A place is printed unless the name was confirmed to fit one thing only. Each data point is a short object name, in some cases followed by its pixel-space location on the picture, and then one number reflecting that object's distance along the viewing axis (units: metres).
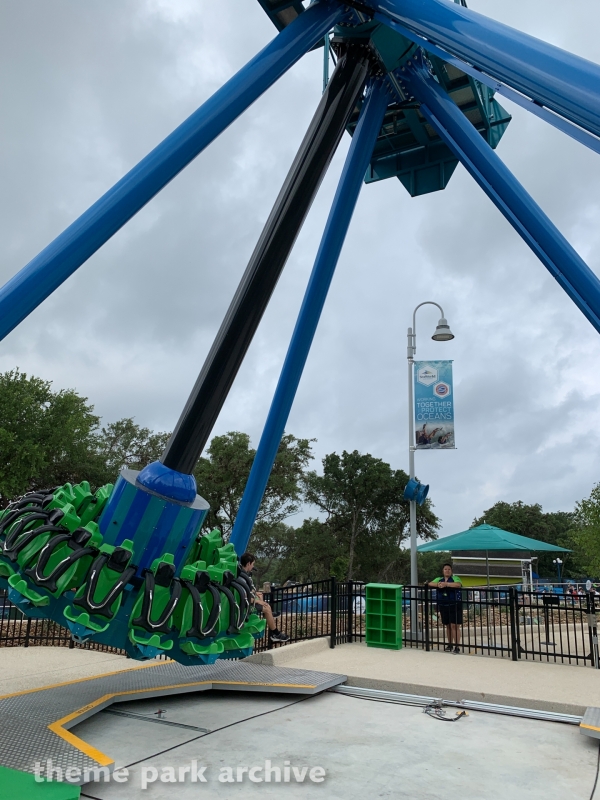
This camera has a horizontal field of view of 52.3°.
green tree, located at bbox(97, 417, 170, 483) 45.53
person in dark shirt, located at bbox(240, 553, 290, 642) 9.95
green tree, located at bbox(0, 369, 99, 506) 27.78
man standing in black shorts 12.30
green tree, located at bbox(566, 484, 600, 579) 36.41
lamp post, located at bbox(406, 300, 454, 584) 15.14
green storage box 12.30
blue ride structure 5.26
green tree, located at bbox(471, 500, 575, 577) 75.25
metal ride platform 5.21
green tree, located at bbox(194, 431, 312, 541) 37.53
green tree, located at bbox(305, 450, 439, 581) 44.22
